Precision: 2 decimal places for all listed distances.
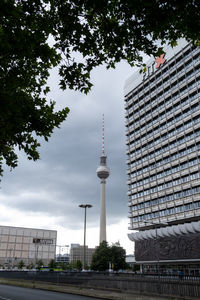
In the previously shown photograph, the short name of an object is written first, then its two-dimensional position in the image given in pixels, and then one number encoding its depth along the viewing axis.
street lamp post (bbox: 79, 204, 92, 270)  39.03
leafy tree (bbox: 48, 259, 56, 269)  92.47
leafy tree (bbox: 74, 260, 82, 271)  122.25
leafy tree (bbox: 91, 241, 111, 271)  72.00
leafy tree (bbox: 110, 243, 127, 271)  72.31
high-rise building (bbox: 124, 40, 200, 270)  61.97
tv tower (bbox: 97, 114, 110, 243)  124.69
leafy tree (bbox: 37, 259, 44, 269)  93.18
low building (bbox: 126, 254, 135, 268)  120.35
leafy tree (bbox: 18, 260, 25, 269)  93.49
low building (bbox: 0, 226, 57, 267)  95.88
